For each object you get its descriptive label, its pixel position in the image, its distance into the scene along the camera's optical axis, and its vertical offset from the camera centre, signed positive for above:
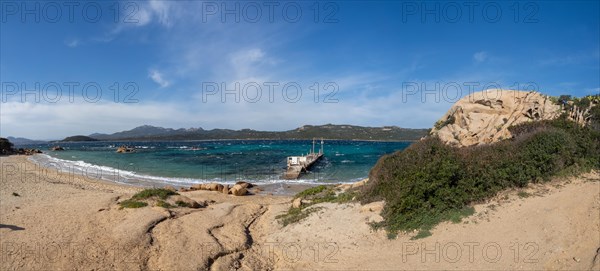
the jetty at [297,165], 34.00 -3.57
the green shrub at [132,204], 14.31 -3.02
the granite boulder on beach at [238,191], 23.41 -3.97
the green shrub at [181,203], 15.96 -3.32
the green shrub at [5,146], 67.38 -1.46
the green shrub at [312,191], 18.47 -3.26
